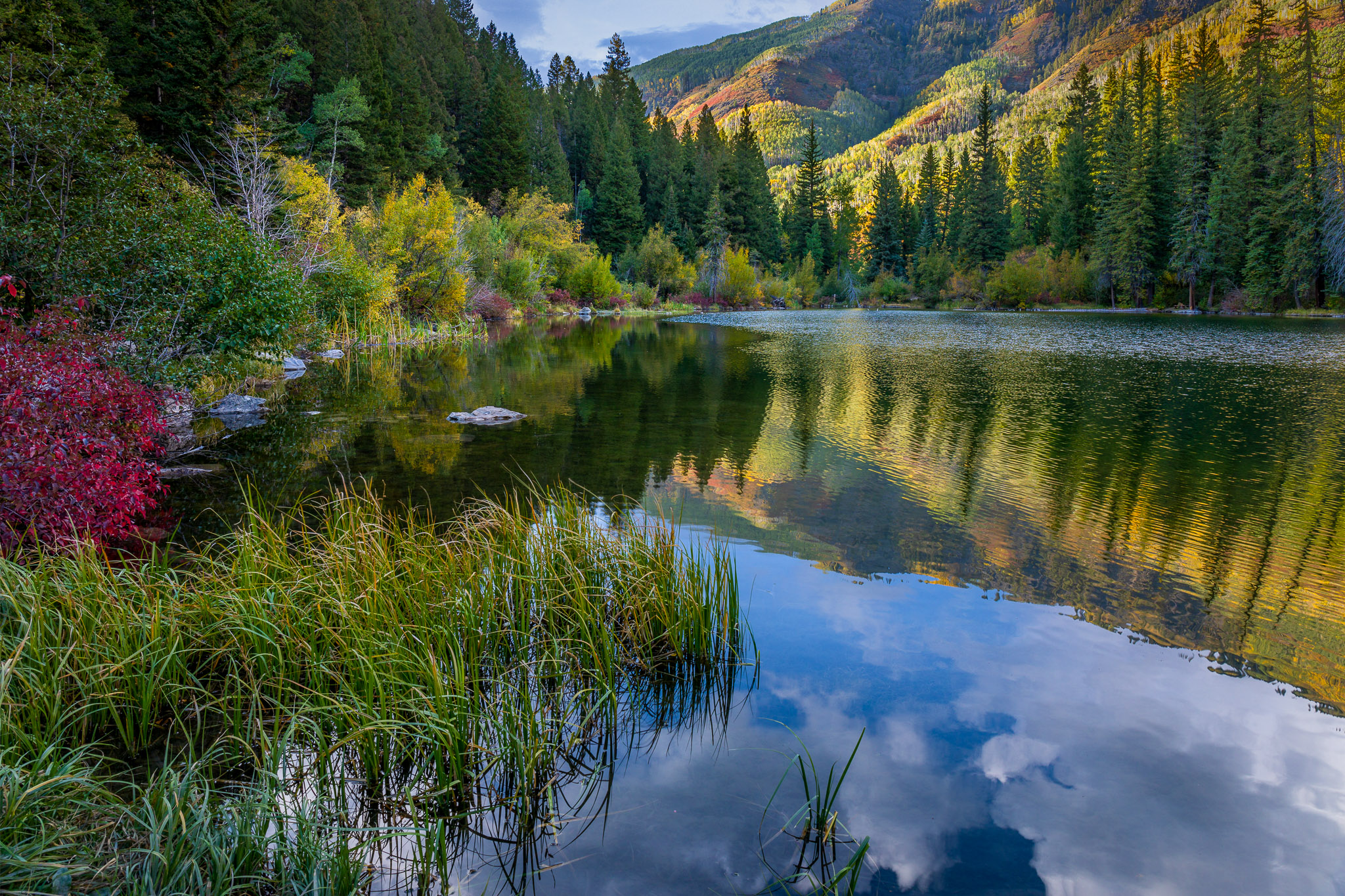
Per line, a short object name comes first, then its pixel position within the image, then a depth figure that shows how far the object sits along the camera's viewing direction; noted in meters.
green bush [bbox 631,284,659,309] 57.59
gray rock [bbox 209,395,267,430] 12.99
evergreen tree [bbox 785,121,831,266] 91.00
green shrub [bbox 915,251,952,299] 70.69
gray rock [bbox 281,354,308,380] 19.25
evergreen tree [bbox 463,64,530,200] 55.56
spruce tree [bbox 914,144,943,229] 87.62
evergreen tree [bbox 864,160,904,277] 85.94
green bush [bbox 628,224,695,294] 61.09
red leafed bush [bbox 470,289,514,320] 36.78
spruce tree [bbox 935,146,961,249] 82.81
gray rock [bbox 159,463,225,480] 9.20
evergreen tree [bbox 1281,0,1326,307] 44.06
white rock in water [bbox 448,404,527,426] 13.25
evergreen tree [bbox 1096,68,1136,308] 55.75
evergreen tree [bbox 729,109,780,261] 80.38
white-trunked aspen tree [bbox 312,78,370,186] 32.91
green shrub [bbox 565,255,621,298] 51.72
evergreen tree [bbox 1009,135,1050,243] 73.44
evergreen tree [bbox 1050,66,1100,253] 66.12
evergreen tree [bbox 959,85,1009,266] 71.94
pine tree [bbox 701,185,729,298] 66.38
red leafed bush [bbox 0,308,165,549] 4.89
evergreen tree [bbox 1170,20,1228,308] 50.97
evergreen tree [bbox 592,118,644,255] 66.38
